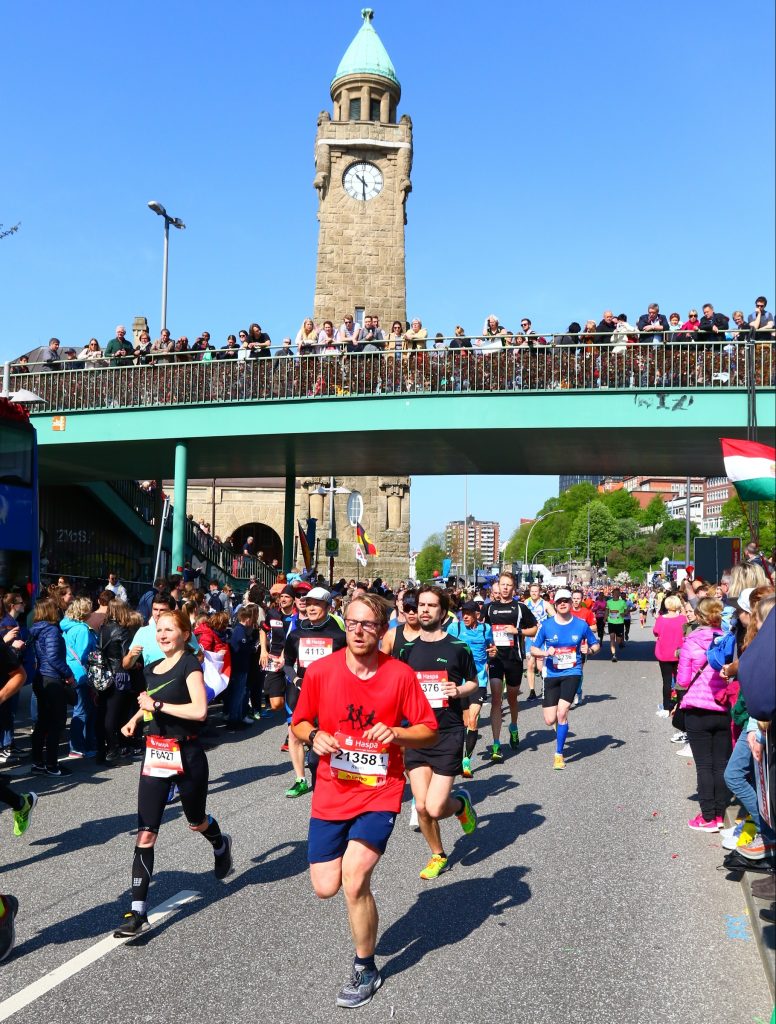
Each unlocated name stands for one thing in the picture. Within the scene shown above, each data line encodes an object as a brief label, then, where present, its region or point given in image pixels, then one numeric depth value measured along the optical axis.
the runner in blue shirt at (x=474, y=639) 10.12
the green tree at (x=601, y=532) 116.81
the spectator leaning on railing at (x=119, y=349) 21.61
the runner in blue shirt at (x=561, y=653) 10.74
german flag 30.59
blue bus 14.80
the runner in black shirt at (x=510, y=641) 11.75
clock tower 50.97
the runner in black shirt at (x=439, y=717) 6.72
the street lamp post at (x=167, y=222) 29.10
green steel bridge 18.80
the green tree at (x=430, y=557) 147.93
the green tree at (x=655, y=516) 134.38
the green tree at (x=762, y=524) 69.19
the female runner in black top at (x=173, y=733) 5.70
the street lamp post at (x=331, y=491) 29.87
